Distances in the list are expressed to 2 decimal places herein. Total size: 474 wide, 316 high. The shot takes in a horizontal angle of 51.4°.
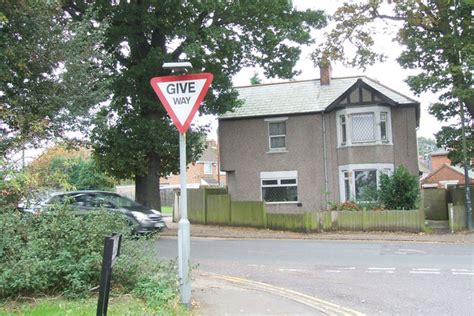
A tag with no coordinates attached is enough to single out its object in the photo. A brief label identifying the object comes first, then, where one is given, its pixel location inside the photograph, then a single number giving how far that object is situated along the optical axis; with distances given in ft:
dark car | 50.97
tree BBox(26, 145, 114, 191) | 26.71
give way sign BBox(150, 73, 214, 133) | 22.44
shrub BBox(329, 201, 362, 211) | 69.10
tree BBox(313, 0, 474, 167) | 64.64
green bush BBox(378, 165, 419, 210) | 65.98
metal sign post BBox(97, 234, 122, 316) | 15.63
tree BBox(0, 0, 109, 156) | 32.30
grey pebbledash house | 80.79
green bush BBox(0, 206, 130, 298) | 21.29
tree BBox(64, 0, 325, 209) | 60.90
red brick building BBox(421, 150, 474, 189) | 162.40
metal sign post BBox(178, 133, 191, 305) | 21.89
